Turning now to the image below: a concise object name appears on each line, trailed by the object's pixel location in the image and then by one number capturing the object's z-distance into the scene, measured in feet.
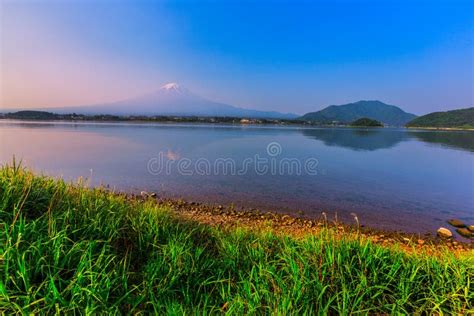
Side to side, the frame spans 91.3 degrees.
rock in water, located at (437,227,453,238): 30.63
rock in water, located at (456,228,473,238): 31.34
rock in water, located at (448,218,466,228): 34.42
